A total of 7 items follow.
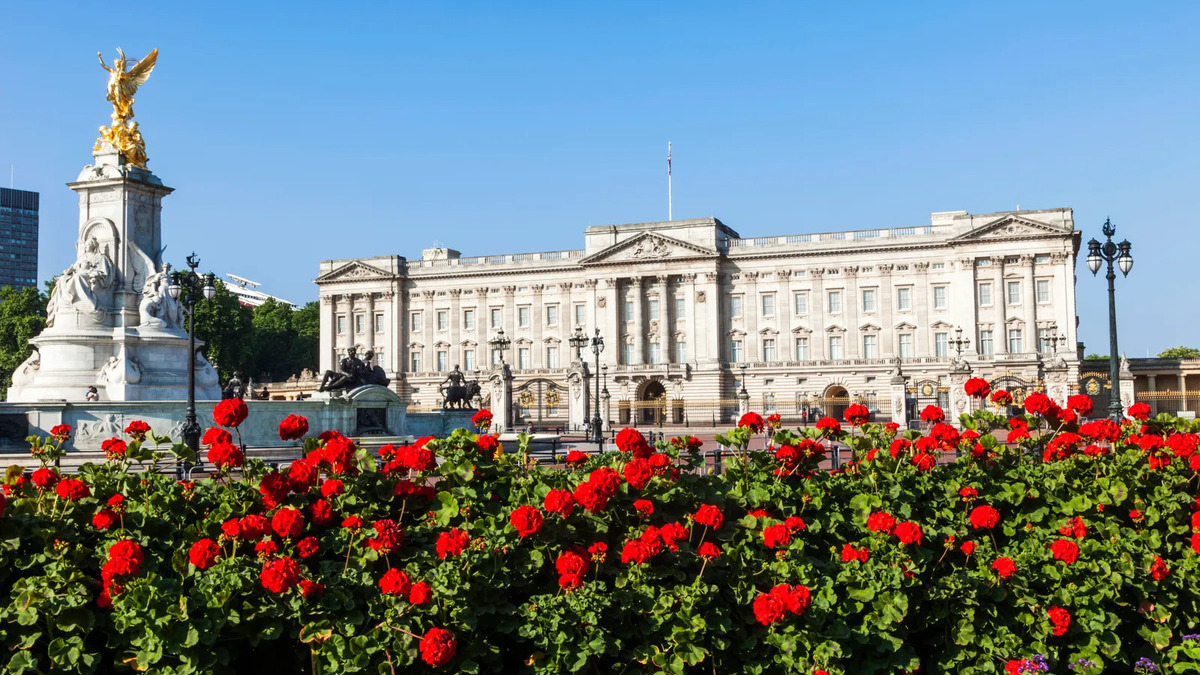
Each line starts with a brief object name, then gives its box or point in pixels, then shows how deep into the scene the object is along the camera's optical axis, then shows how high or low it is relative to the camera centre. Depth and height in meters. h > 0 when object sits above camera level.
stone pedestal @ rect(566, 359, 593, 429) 52.91 -0.30
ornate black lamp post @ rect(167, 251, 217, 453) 22.72 +2.52
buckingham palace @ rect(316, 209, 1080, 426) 76.25 +5.99
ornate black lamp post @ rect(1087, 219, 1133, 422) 24.09 +2.66
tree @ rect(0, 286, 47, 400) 78.94 +6.08
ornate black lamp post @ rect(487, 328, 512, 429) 48.50 -0.76
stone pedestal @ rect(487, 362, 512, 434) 47.91 -0.23
